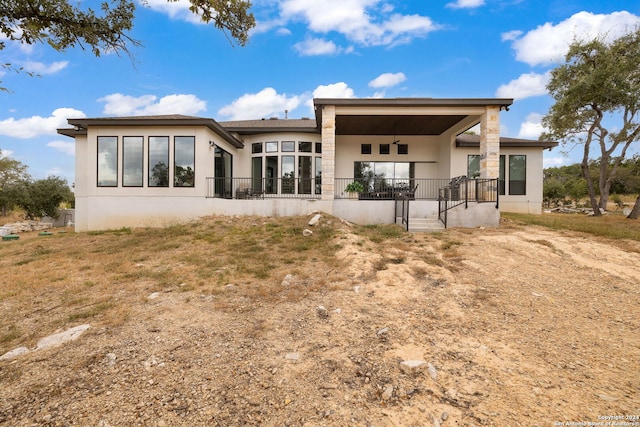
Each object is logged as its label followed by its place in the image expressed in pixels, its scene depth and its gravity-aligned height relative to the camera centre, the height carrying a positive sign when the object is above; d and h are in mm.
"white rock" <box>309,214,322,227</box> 10180 -497
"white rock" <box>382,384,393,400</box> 2547 -1676
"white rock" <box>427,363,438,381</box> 2792 -1637
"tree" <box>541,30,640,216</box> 13906 +5717
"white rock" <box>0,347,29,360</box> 3240 -1707
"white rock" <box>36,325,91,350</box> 3478 -1669
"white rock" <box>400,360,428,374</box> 2893 -1626
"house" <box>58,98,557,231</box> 10914 +1533
